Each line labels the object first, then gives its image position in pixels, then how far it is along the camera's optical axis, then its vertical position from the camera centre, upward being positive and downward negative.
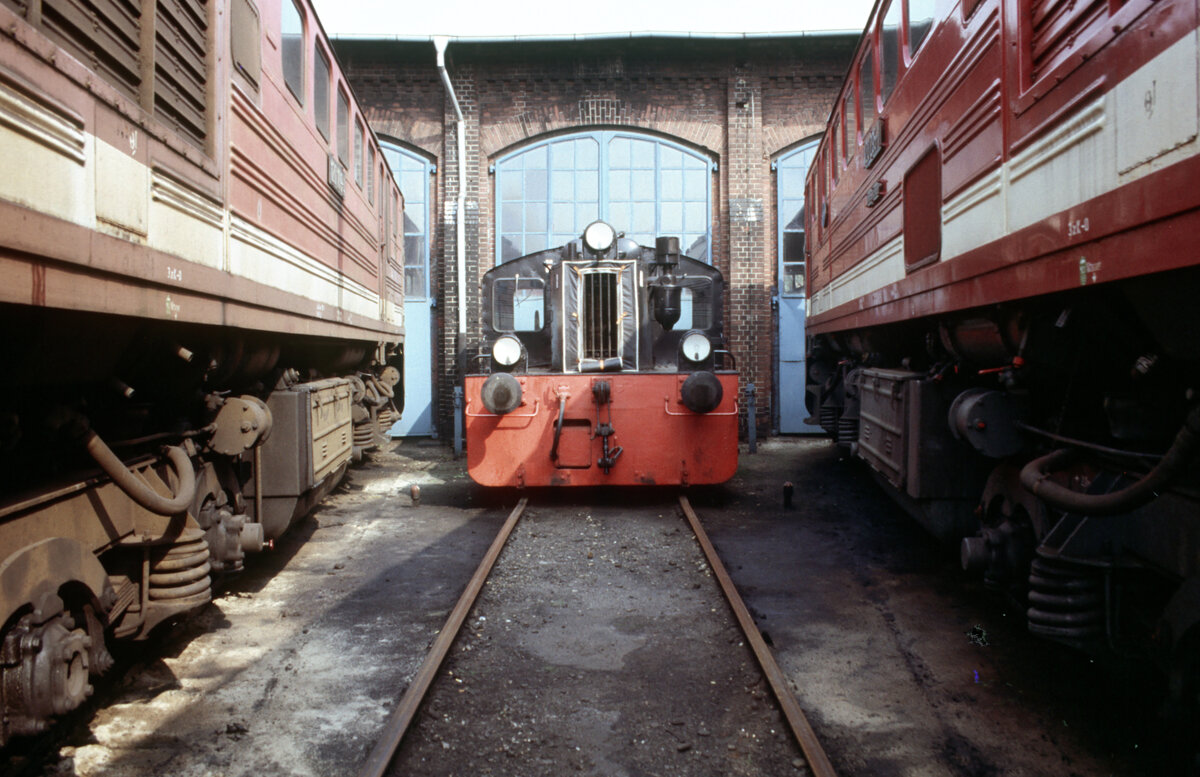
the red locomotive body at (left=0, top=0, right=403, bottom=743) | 1.98 +0.21
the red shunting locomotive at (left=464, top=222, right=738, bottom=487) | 6.67 -0.21
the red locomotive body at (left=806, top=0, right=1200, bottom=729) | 1.97 +0.23
